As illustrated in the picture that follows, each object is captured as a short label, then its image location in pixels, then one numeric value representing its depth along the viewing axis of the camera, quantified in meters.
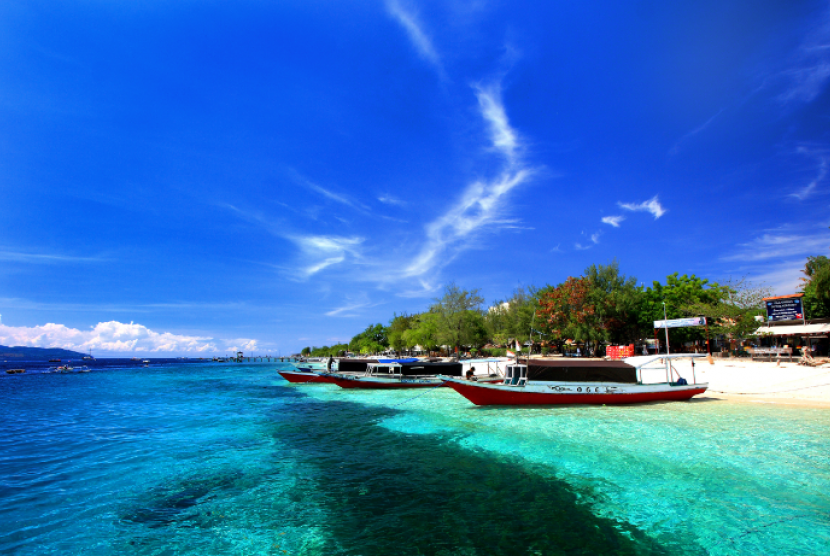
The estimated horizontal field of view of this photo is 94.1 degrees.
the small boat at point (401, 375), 37.84
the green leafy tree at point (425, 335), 76.17
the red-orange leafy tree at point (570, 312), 53.16
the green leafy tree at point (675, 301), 55.59
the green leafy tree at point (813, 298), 52.83
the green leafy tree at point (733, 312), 41.94
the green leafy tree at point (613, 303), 54.28
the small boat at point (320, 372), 43.75
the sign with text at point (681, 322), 41.53
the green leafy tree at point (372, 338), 115.06
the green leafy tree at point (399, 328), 90.56
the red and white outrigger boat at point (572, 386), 22.69
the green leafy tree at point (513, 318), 63.41
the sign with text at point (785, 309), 48.47
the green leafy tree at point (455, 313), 68.25
